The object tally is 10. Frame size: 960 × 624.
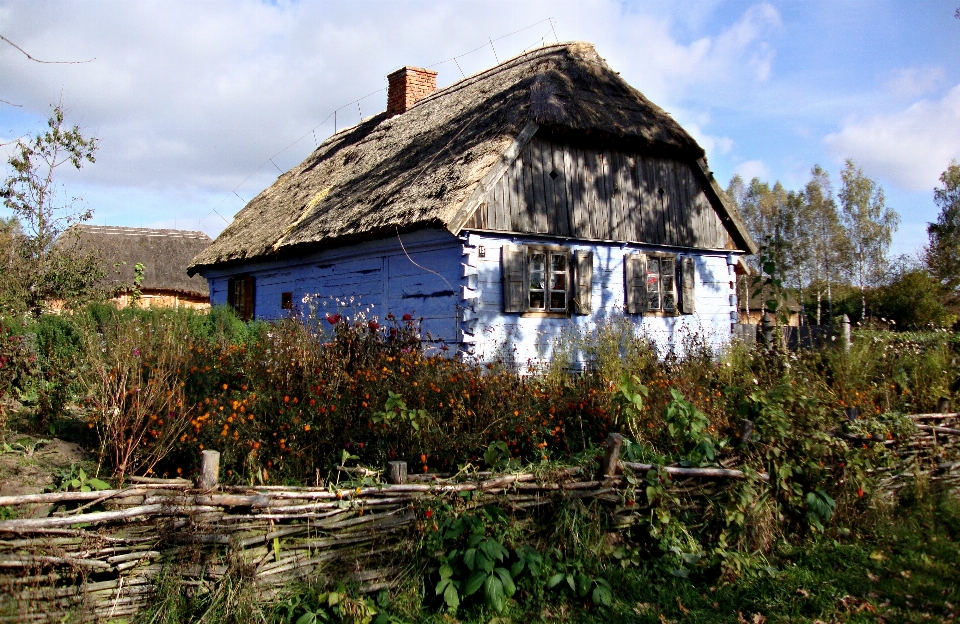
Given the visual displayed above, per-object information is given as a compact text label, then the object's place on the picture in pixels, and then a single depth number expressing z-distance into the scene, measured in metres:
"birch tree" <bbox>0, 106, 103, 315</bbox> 12.73
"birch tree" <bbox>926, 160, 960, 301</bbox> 34.16
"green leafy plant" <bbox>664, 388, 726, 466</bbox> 5.40
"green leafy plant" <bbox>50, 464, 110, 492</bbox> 4.02
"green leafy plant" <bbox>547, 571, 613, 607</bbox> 4.42
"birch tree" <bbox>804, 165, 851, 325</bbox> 42.44
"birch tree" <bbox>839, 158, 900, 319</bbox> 41.78
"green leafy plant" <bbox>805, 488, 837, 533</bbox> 5.48
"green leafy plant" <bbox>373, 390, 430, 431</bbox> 5.11
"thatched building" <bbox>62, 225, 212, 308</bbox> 28.27
